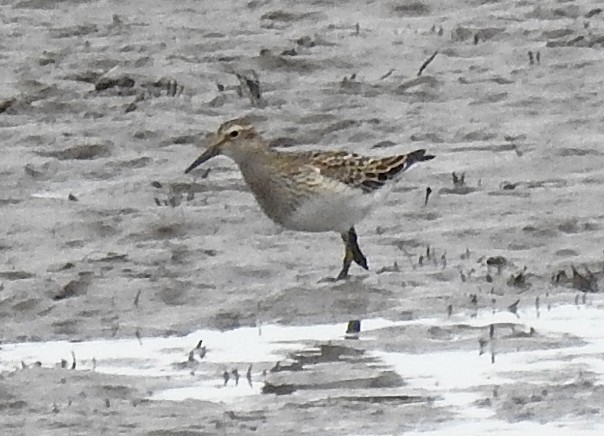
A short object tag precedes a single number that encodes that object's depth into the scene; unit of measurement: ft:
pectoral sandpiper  36.27
